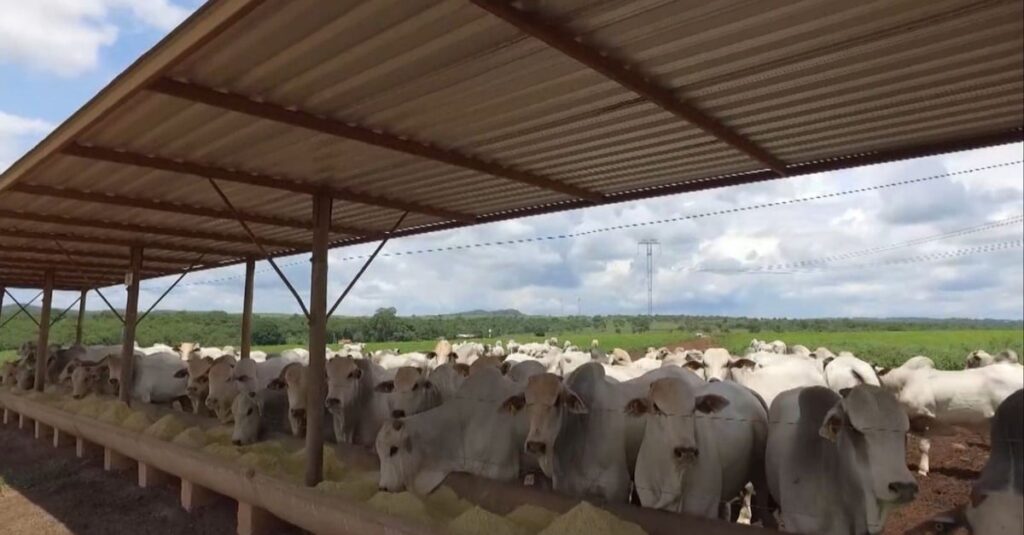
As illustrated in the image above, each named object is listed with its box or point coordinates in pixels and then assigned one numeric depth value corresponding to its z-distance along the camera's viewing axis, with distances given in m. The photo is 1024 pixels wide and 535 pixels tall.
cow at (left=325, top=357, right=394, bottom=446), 8.66
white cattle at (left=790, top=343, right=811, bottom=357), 15.44
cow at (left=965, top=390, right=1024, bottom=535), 3.27
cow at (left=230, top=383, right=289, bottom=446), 8.42
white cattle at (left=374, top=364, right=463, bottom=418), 7.98
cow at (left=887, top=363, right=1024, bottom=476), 10.38
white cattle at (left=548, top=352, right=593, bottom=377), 14.19
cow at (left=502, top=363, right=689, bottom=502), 5.77
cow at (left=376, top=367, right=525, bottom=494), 6.31
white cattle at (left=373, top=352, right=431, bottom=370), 14.51
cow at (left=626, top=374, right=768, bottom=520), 5.32
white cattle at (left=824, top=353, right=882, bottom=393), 10.27
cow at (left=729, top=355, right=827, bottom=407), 9.49
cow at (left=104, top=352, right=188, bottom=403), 13.36
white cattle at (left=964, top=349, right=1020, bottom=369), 12.04
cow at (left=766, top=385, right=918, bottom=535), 4.21
